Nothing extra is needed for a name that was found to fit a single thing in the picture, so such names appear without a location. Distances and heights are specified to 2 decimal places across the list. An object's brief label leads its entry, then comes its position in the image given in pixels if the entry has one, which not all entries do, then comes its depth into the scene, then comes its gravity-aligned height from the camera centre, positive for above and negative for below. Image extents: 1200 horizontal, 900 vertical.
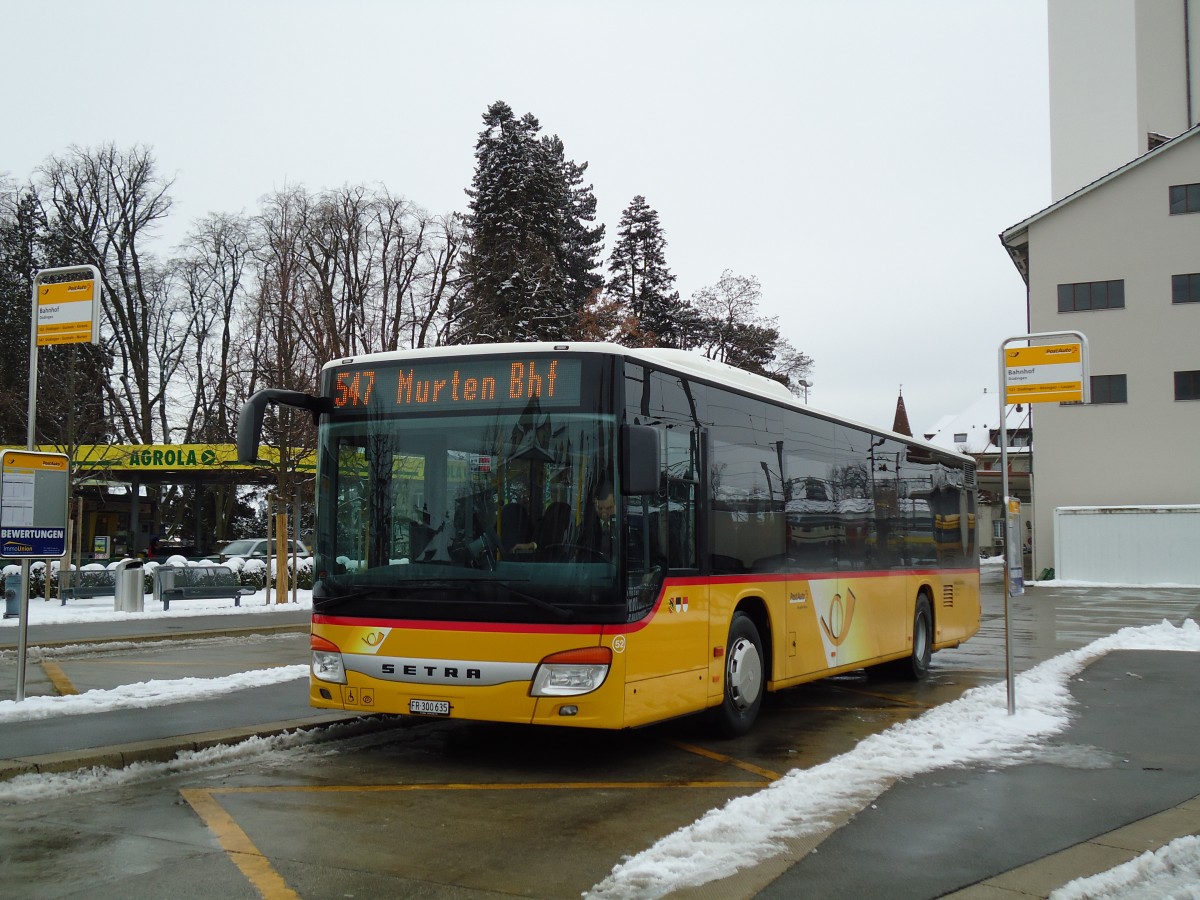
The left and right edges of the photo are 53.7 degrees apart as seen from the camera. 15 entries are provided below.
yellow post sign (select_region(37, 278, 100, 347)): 10.66 +1.88
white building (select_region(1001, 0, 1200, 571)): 43.03 +7.38
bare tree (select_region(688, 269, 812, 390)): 59.66 +9.89
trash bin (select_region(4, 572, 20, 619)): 23.02 -1.49
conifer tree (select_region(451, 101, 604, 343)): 45.69 +11.32
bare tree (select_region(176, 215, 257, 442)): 52.66 +10.09
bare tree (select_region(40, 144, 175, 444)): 49.23 +11.04
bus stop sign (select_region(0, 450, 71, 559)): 10.10 +0.14
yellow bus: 7.76 -0.11
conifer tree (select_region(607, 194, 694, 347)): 63.94 +13.77
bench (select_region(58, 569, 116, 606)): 25.92 -1.40
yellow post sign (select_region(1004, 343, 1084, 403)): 10.69 +1.34
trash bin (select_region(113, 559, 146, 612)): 24.23 -1.39
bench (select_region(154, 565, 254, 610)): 26.29 -1.45
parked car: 41.75 -0.99
